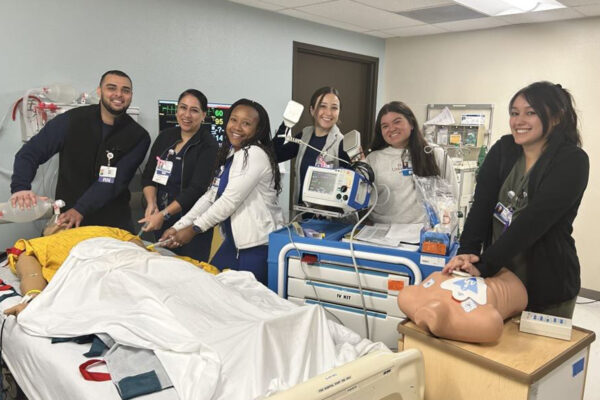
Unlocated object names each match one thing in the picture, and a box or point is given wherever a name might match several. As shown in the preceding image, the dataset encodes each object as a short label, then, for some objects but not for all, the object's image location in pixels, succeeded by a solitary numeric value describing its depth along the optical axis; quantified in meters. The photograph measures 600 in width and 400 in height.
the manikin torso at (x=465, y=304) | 1.26
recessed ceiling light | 3.32
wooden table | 1.17
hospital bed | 1.09
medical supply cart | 1.81
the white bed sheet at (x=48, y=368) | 1.36
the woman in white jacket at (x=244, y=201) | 2.18
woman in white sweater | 2.25
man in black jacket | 2.55
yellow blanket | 2.19
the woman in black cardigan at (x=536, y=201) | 1.41
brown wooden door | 4.29
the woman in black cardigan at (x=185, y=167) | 2.72
